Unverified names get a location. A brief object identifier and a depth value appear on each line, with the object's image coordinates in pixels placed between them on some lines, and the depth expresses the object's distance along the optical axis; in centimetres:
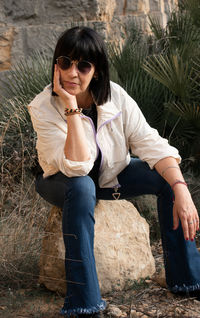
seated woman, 224
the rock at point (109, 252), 271
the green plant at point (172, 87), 416
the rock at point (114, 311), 241
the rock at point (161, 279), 274
